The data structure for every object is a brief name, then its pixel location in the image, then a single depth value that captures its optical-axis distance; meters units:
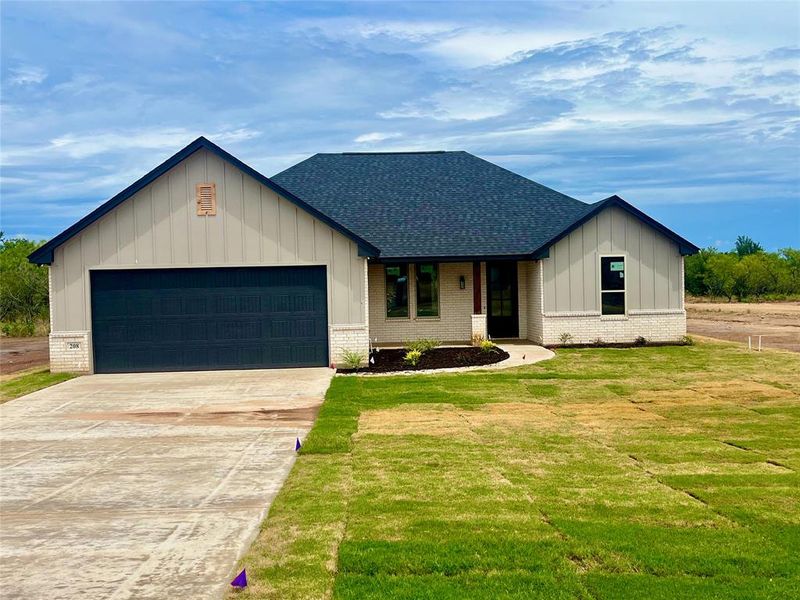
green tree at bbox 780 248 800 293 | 58.62
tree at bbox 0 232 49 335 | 35.34
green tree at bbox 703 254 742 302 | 57.34
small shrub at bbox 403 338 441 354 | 21.02
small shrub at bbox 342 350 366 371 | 18.48
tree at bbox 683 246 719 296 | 59.94
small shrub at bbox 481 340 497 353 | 20.42
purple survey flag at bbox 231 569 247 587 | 5.21
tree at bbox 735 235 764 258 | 68.81
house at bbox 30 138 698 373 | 18.45
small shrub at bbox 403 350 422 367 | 18.61
